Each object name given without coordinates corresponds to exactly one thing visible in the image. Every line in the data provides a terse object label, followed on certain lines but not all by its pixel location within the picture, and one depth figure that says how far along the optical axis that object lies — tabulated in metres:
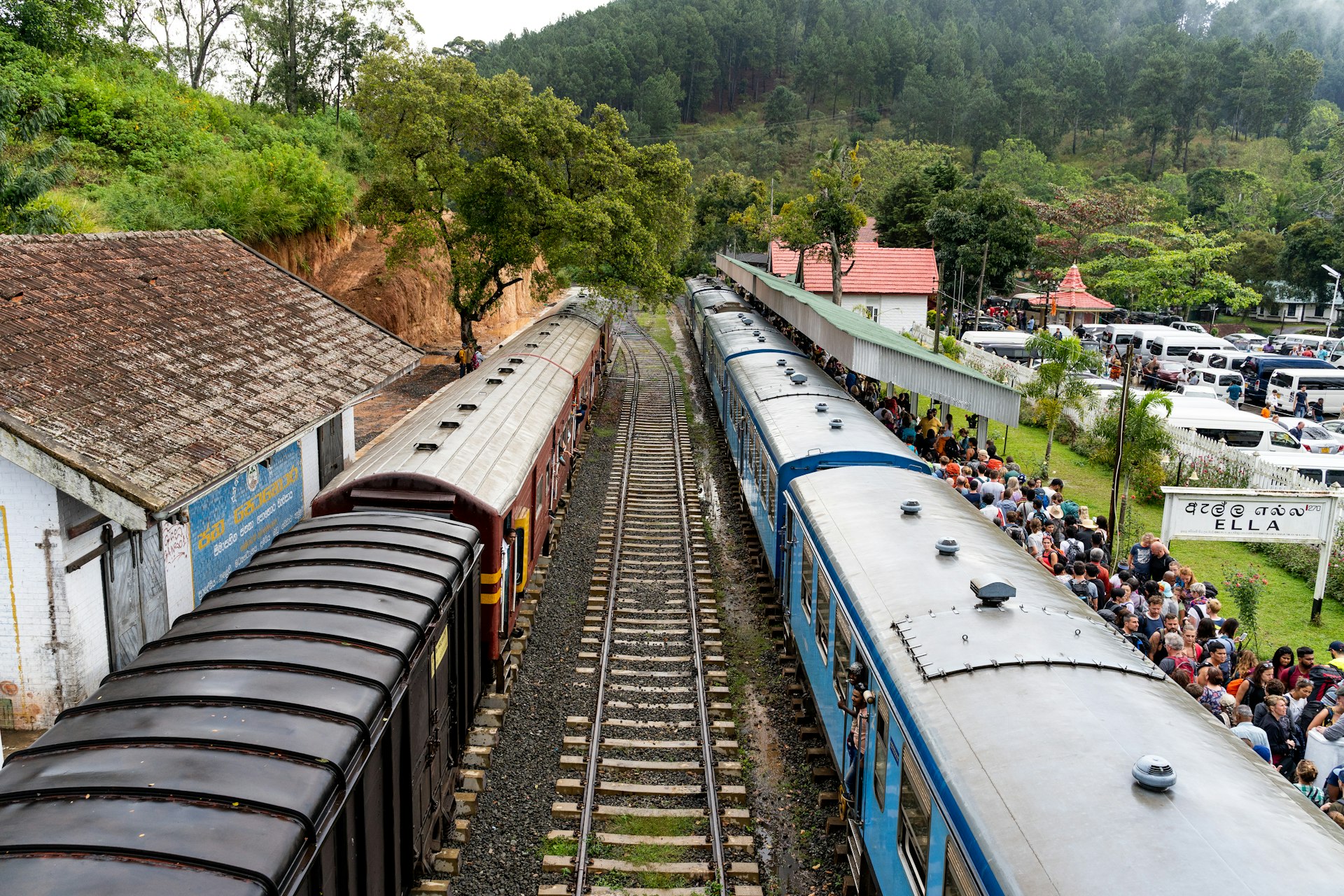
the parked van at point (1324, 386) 27.48
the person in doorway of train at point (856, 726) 7.43
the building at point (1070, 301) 40.06
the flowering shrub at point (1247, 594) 12.69
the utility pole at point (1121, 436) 13.34
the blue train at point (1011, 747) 4.35
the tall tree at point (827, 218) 28.56
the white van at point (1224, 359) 32.22
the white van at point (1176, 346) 35.88
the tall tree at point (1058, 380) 21.39
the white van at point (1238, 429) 22.03
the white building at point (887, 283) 36.28
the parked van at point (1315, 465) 19.08
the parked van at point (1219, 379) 29.76
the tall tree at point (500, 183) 25.14
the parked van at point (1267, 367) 29.67
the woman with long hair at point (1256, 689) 8.76
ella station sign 11.91
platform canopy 14.61
